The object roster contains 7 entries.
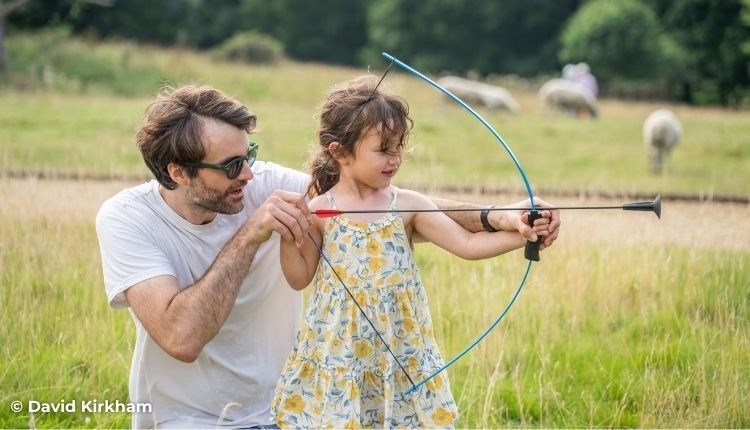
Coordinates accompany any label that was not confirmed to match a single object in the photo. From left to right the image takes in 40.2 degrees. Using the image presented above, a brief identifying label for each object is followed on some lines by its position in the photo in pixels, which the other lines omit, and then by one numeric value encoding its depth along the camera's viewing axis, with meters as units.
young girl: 3.39
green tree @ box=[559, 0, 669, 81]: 44.12
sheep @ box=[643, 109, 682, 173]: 13.96
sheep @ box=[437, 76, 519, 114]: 25.28
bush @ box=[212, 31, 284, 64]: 34.06
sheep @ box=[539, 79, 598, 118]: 24.02
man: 3.37
